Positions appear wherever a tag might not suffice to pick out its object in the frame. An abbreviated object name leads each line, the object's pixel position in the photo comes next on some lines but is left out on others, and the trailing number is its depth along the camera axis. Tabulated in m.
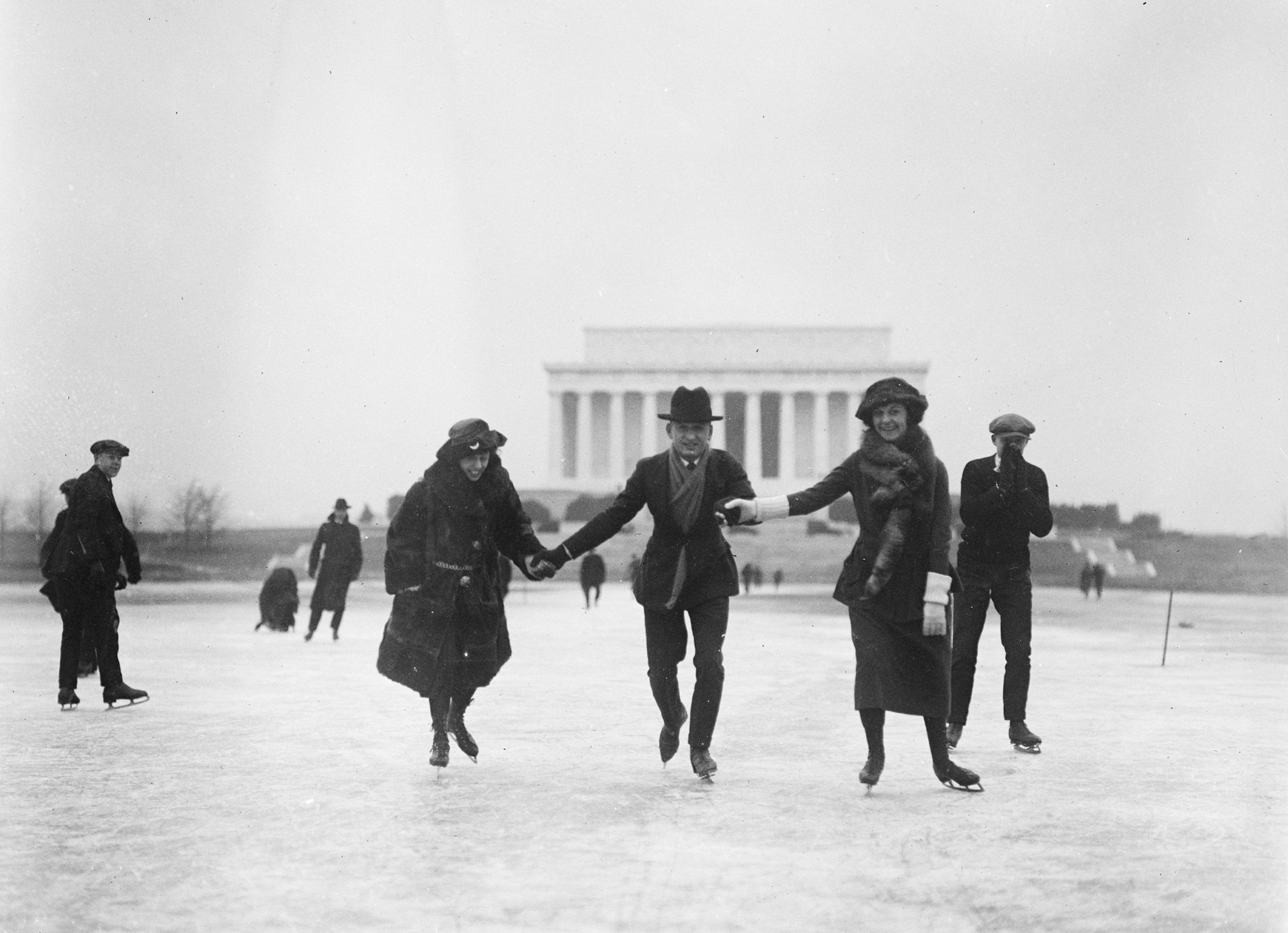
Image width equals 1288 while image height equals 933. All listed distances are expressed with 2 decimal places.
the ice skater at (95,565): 9.37
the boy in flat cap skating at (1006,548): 8.34
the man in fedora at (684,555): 7.15
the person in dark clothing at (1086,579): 30.41
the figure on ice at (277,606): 17.73
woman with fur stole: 6.79
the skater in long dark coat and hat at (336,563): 16.23
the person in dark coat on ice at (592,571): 24.14
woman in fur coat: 7.25
